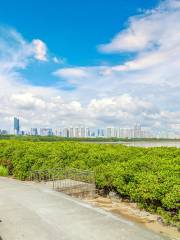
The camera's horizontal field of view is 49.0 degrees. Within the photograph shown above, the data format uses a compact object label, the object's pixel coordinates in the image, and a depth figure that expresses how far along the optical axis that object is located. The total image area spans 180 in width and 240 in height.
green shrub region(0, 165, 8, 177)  10.59
